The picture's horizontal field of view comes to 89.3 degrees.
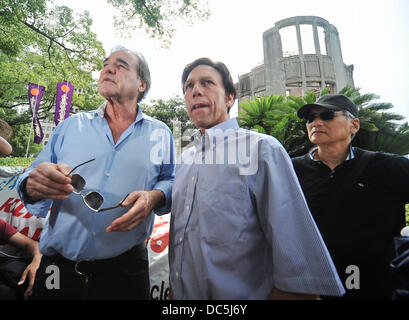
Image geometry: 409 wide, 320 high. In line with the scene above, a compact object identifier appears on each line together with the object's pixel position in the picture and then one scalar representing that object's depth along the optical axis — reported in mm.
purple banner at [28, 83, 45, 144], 11828
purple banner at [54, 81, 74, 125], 11492
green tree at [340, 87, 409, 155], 5613
